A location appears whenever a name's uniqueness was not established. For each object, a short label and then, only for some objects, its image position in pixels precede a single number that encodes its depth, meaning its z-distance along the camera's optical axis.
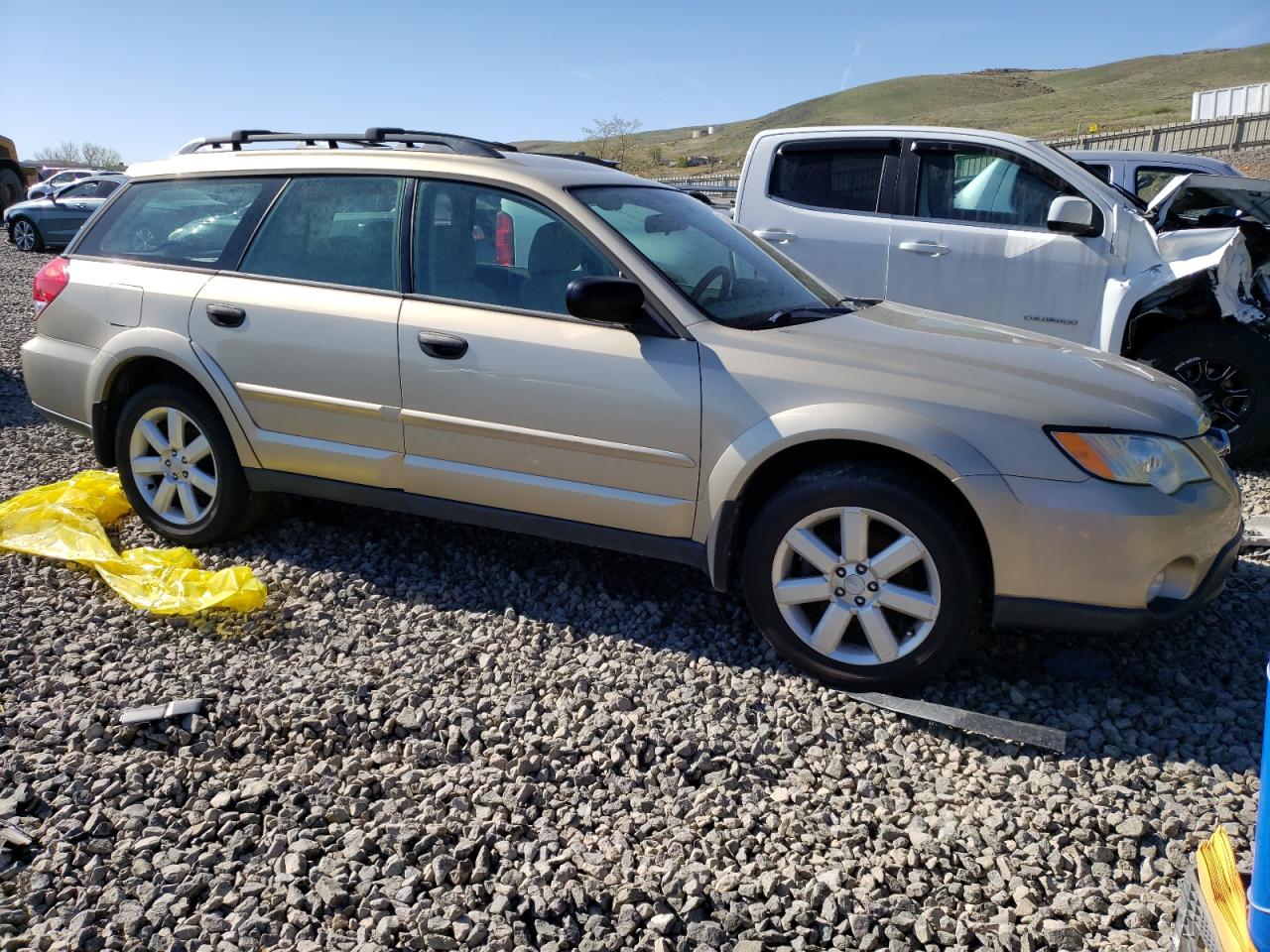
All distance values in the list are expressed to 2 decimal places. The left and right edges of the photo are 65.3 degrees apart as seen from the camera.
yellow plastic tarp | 3.98
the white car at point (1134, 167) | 8.50
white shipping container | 56.28
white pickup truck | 5.87
